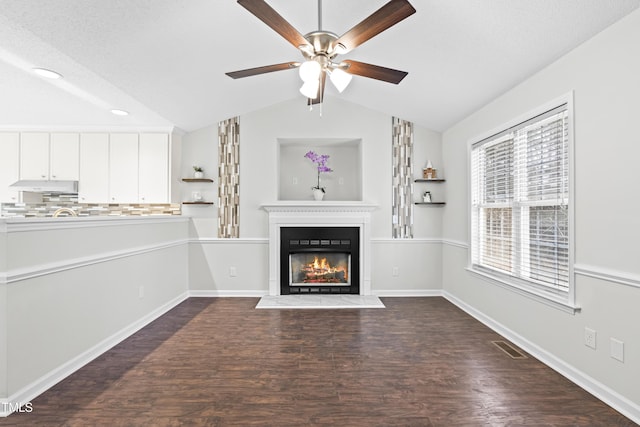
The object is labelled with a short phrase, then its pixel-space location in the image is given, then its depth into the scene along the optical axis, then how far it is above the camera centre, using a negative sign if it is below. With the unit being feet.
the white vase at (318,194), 15.57 +1.02
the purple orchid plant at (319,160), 15.58 +2.69
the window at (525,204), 8.16 +0.36
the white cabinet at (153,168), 14.20 +2.05
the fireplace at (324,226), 15.05 -0.63
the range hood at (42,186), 13.52 +1.16
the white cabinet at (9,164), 13.83 +2.14
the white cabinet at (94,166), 14.03 +2.10
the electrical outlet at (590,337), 7.09 -2.73
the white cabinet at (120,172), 14.08 +1.85
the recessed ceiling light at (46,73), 9.05 +4.05
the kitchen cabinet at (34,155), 13.93 +2.55
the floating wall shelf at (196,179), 14.70 +1.61
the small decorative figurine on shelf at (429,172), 14.98 +2.04
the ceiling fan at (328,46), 5.63 +3.57
